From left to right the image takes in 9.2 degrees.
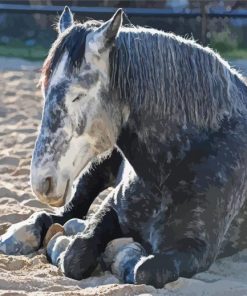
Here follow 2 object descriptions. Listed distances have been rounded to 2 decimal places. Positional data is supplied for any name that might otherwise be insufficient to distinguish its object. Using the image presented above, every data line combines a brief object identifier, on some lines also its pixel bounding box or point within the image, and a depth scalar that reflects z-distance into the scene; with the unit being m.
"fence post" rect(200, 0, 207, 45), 21.19
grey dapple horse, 5.79
